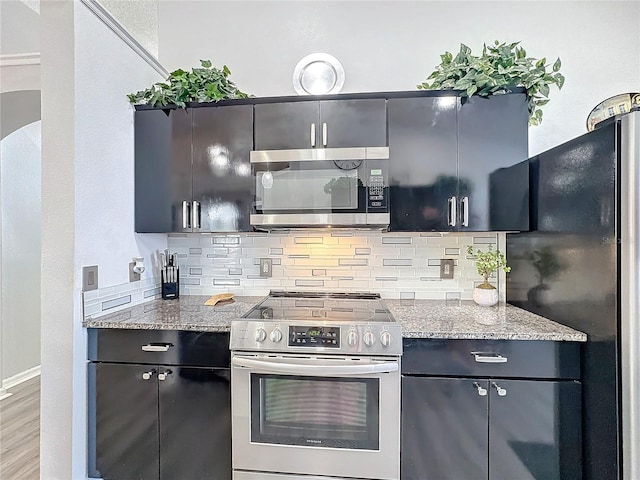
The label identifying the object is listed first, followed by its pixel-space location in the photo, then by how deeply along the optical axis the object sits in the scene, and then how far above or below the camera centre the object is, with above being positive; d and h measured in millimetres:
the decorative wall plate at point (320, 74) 2307 +1126
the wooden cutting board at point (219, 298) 2112 -367
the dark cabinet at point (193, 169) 2037 +434
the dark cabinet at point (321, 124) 1951 +673
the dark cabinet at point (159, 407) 1645 -811
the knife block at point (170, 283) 2289 -284
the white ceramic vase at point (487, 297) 2051 -343
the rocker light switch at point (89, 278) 1686 -186
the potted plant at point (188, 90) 2023 +903
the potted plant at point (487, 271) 2014 -185
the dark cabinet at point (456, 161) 1875 +440
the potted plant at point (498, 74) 1816 +891
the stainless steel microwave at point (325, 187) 1906 +304
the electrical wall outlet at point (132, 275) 2064 -208
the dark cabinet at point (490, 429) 1476 -835
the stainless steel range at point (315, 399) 1544 -740
